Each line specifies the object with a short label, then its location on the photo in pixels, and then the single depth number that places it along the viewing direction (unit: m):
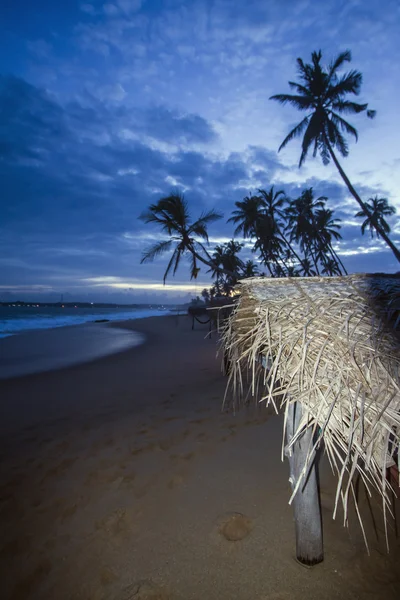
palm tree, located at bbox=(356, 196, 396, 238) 30.81
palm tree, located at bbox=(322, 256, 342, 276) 30.31
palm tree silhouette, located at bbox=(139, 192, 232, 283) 17.16
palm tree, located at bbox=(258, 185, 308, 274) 24.03
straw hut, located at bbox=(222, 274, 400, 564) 1.32
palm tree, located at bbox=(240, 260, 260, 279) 37.97
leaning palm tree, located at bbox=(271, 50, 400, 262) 15.91
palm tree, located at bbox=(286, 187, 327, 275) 25.56
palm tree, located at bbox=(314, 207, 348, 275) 26.78
